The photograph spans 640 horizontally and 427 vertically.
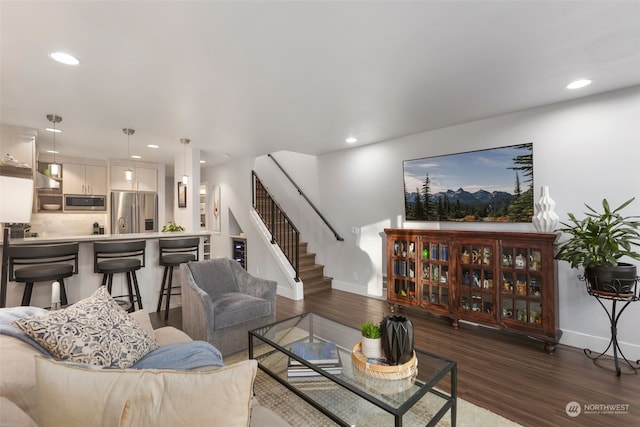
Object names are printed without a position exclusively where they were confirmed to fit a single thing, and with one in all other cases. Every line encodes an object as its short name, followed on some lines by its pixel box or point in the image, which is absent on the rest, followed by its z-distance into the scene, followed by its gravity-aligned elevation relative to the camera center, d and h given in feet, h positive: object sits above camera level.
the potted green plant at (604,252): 8.22 -1.11
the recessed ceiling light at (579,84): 8.73 +4.04
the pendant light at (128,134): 13.36 +4.12
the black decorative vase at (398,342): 5.59 -2.43
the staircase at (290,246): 17.58 -1.84
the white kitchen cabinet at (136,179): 20.15 +2.89
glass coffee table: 5.03 -3.24
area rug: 6.21 -4.48
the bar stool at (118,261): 11.10 -1.66
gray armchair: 9.05 -2.84
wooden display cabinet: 9.78 -2.40
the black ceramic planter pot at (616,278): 8.20 -1.82
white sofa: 2.68 -1.71
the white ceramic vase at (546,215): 10.01 +0.01
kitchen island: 10.41 -2.44
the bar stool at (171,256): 12.89 -1.69
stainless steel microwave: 19.03 +1.17
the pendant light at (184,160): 15.37 +3.61
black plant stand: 8.21 -2.89
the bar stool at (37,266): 9.23 -1.57
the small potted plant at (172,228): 14.79 -0.48
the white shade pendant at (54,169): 11.91 +2.15
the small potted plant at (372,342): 5.94 -2.59
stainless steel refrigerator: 20.10 +0.52
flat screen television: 11.19 +1.31
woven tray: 5.51 -2.97
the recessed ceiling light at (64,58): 7.15 +4.10
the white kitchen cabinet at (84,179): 19.10 +2.78
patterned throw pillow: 4.12 -1.79
